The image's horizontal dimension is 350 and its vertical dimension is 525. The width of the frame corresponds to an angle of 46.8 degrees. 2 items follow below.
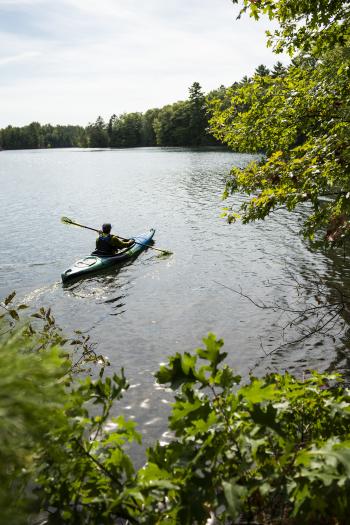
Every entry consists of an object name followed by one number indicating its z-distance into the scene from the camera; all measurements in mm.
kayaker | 20047
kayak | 17922
